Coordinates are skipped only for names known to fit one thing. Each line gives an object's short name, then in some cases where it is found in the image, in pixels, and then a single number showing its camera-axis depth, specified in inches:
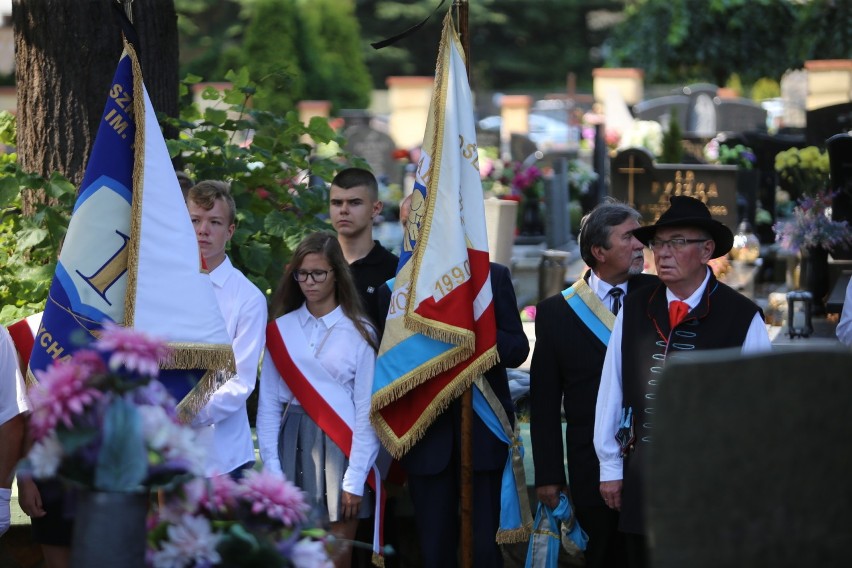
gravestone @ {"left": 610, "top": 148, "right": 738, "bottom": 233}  1032.8
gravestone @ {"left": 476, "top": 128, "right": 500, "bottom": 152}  1929.1
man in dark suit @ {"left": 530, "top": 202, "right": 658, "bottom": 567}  398.0
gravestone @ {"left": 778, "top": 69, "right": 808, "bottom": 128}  2603.3
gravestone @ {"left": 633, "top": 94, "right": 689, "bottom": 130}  2177.7
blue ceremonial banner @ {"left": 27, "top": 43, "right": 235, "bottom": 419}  369.1
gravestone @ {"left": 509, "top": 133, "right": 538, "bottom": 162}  1766.7
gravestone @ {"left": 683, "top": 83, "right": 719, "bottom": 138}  2262.5
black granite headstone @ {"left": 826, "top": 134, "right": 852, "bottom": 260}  748.0
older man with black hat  350.9
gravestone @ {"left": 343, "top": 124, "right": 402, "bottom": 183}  1749.5
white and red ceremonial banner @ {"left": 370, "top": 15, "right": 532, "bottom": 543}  394.9
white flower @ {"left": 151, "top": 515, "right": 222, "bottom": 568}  220.5
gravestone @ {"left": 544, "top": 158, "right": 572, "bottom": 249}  1154.0
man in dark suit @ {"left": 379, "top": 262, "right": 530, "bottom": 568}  401.1
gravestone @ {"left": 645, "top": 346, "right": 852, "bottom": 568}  187.0
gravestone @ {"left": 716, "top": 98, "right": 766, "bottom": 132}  2212.1
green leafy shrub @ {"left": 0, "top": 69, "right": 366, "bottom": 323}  497.7
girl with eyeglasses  395.2
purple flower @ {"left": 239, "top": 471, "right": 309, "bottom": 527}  231.5
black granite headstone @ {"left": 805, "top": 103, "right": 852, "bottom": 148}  1315.2
